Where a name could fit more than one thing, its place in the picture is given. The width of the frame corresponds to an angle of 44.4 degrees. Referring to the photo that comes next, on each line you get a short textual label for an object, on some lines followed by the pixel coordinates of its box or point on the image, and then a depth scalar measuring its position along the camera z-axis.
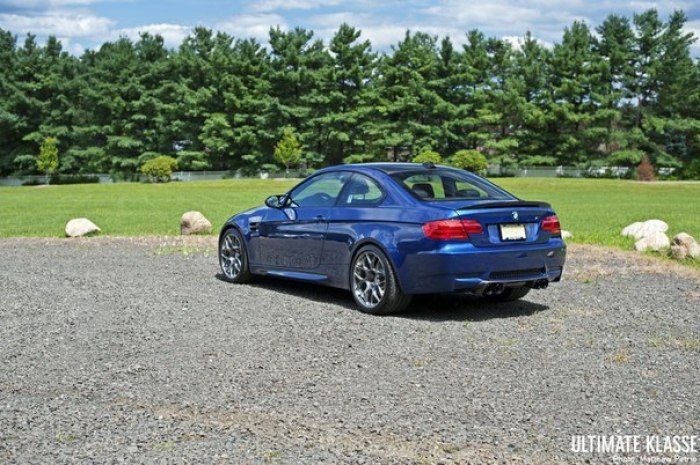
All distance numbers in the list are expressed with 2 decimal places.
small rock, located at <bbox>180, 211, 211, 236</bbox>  17.92
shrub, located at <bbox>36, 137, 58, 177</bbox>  76.81
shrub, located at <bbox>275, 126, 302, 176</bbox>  72.31
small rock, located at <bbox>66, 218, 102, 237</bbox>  18.17
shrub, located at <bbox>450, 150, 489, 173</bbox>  65.12
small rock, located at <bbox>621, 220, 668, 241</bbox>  15.70
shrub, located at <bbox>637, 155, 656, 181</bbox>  65.06
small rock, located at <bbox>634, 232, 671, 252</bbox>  14.30
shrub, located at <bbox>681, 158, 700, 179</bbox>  67.44
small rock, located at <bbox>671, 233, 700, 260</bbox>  13.25
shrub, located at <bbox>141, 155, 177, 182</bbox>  69.94
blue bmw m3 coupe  8.27
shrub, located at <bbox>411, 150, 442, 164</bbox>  66.56
